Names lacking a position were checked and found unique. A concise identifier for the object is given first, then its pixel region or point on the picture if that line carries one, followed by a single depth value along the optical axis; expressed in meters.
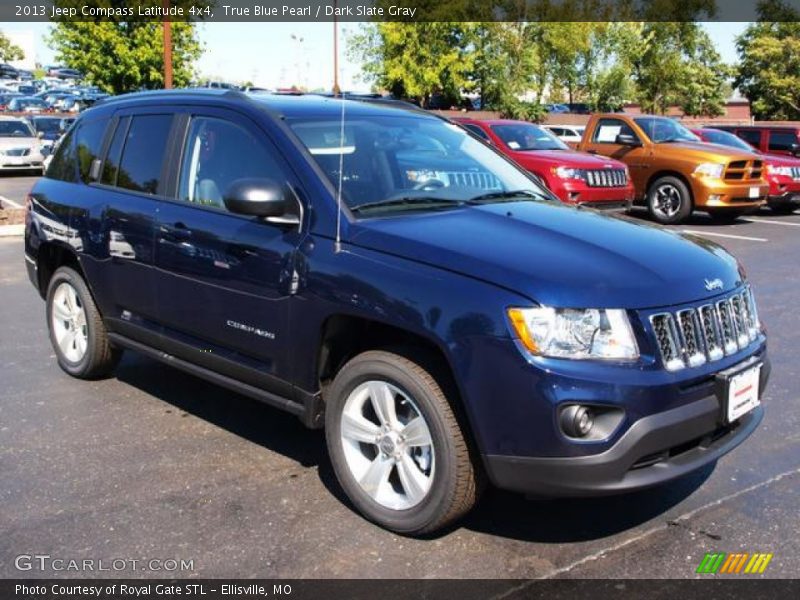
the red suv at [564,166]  12.49
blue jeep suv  3.02
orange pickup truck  13.75
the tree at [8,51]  73.28
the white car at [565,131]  31.88
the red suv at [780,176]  15.84
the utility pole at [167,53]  19.36
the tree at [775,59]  43.44
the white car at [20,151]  22.25
